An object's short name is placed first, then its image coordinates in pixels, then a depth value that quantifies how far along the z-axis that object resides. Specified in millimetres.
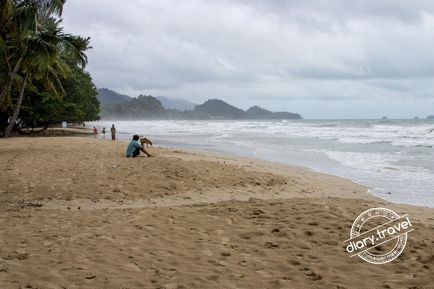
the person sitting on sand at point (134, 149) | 14133
